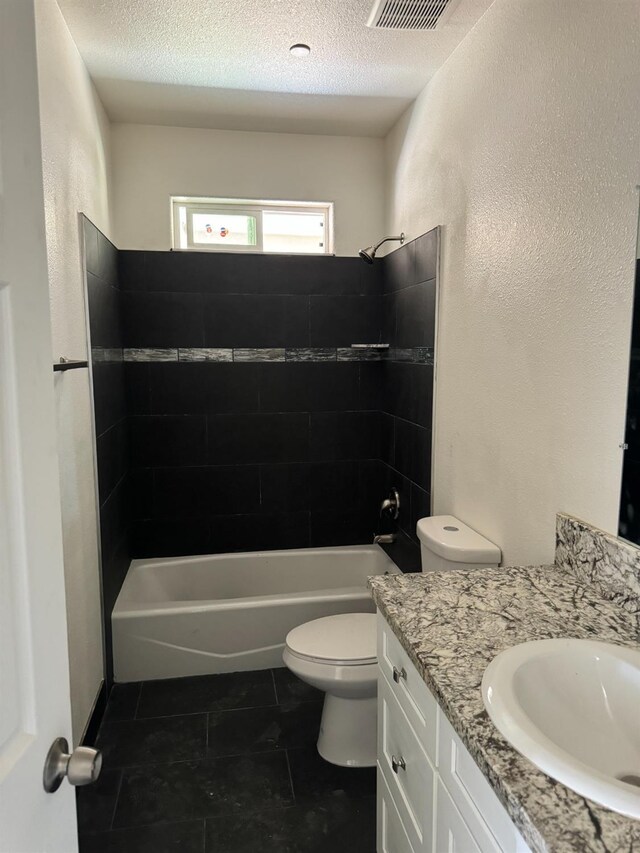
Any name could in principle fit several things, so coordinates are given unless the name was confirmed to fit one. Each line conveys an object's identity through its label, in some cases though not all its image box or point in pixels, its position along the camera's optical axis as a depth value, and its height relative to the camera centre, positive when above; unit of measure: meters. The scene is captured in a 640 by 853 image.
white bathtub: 2.73 -1.29
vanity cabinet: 0.97 -0.84
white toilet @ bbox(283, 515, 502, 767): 2.06 -1.09
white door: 0.68 -0.17
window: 3.26 +0.72
